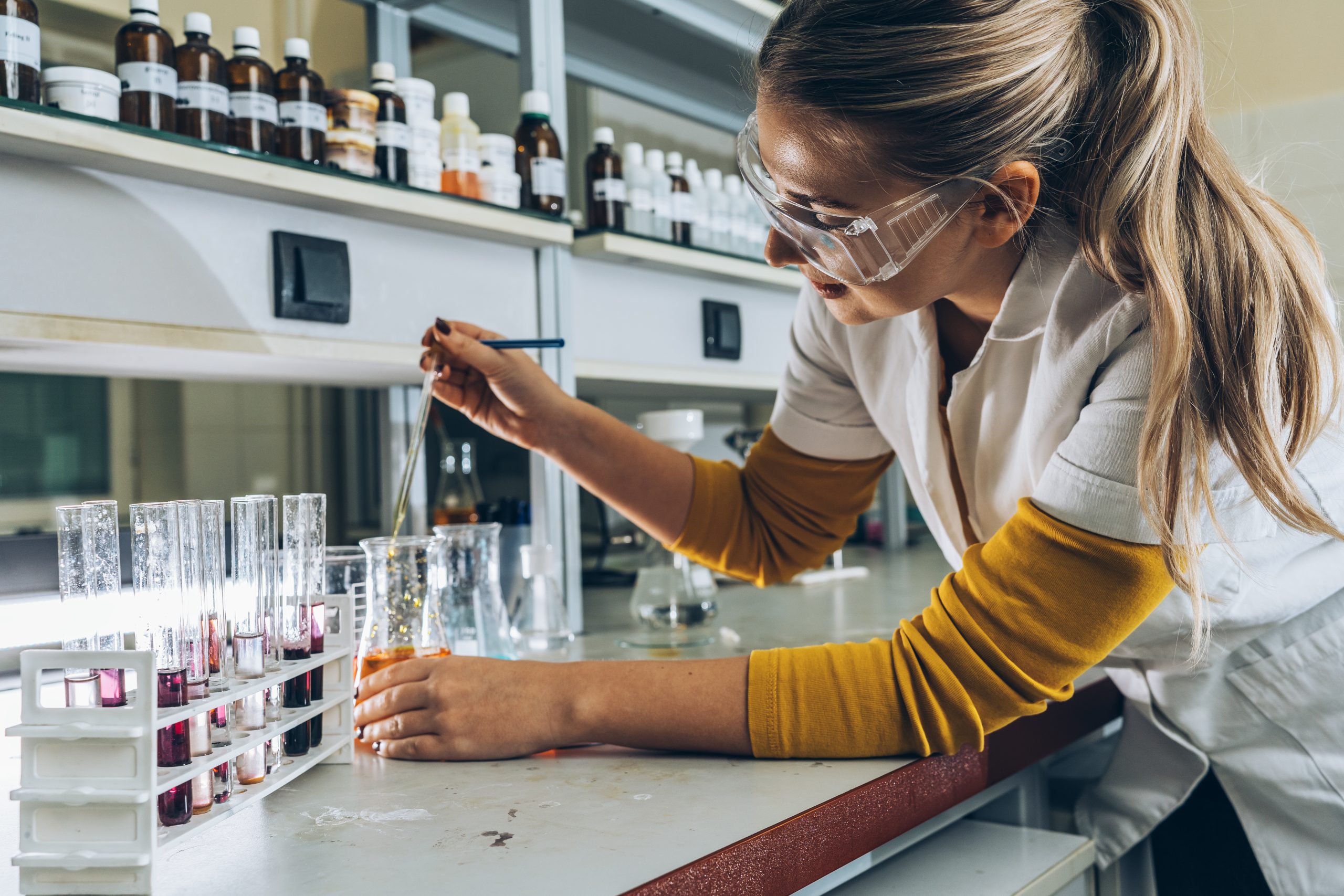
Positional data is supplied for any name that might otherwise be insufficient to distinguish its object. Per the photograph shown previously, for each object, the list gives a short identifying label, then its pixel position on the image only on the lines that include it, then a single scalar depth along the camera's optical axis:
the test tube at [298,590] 0.73
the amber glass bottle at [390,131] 1.21
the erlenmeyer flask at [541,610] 1.27
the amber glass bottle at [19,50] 0.88
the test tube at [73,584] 0.58
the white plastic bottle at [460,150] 1.29
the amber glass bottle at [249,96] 1.06
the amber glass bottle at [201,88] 1.03
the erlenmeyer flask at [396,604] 0.89
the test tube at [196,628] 0.59
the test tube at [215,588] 0.64
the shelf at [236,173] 0.86
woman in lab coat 0.74
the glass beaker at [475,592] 1.07
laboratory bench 0.58
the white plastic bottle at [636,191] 1.59
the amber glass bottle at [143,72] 0.99
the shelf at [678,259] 1.41
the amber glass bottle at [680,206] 1.67
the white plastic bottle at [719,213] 1.81
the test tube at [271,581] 0.70
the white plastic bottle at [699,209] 1.76
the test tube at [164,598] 0.58
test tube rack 0.51
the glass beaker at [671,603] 1.40
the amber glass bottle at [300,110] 1.12
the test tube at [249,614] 0.67
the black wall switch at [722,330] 1.68
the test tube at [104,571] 0.58
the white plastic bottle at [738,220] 1.86
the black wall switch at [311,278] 1.09
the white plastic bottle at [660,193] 1.63
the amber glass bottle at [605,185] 1.55
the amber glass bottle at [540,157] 1.38
